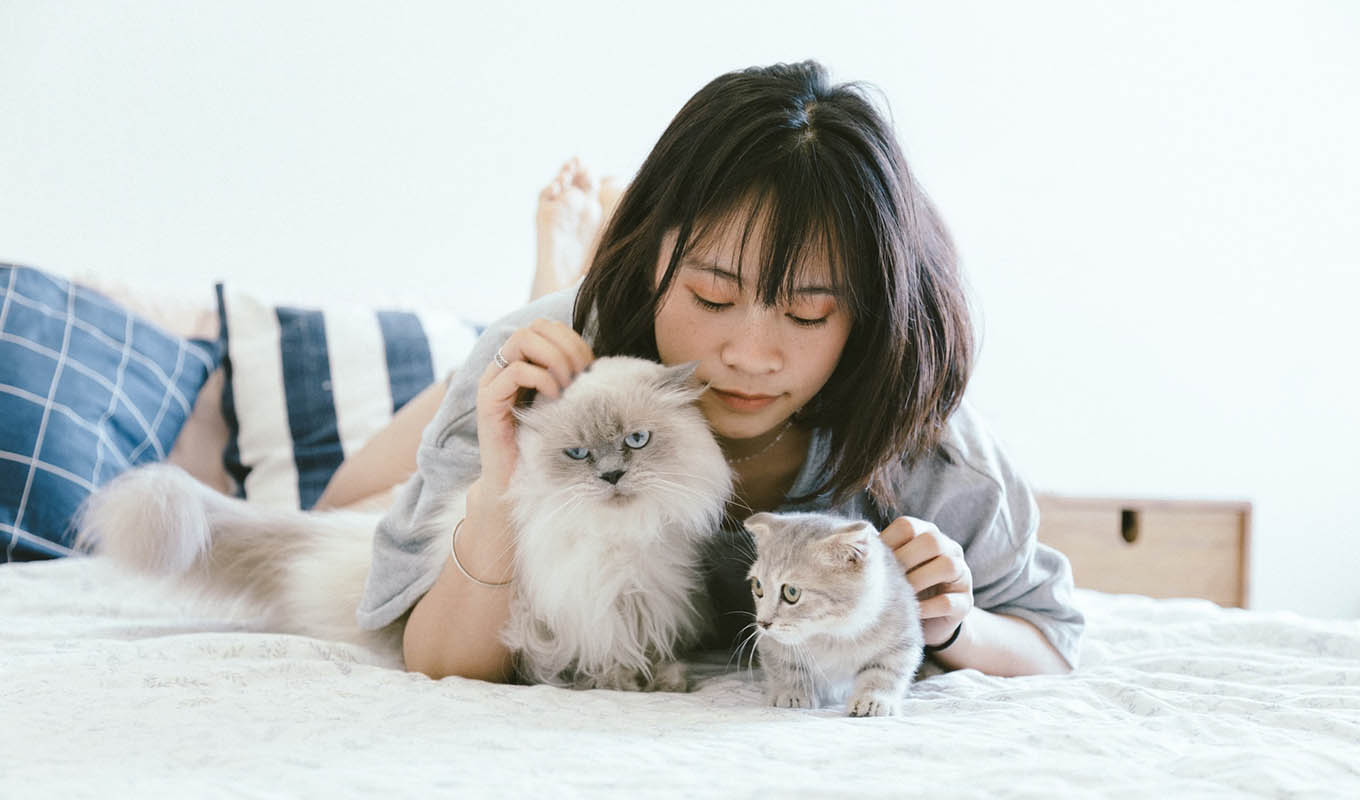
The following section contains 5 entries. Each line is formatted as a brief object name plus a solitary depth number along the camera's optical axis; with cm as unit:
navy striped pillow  229
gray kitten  114
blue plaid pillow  189
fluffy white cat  123
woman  125
